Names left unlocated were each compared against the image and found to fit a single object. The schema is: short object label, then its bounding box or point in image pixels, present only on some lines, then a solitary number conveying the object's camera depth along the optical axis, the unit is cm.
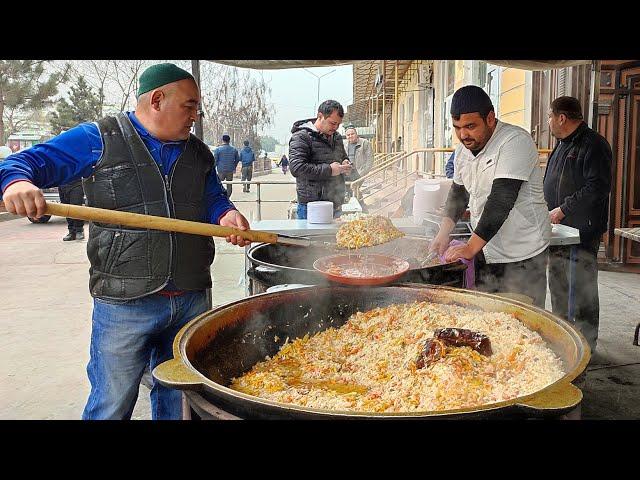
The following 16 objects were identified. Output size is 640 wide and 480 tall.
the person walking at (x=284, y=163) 2726
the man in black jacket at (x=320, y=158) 590
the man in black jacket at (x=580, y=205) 502
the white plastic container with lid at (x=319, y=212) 492
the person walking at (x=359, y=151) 1059
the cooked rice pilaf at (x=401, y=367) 196
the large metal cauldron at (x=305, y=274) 295
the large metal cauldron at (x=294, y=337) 143
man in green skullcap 254
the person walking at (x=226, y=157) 1457
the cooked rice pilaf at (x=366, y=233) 353
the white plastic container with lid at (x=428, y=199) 504
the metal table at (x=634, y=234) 504
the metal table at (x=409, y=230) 443
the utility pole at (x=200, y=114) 435
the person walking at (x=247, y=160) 1939
